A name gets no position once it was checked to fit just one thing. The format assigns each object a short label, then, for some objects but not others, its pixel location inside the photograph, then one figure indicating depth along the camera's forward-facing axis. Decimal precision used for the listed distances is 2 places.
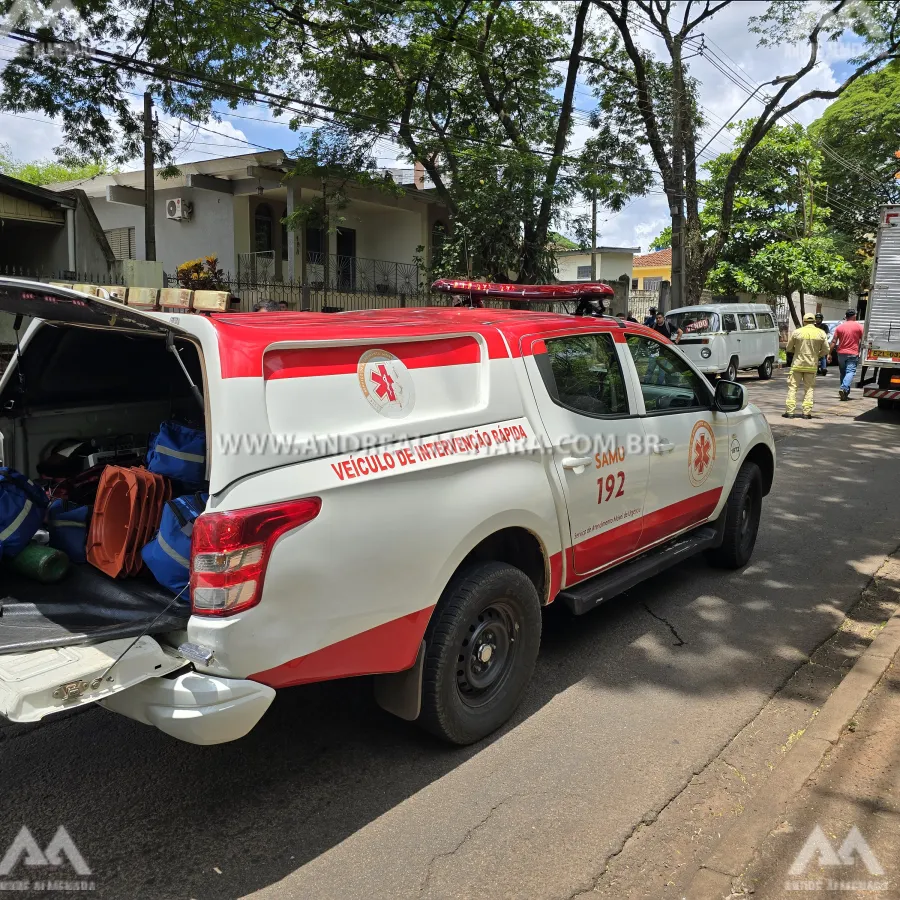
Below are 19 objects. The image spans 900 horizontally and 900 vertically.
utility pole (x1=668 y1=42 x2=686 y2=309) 19.12
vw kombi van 18.62
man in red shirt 15.58
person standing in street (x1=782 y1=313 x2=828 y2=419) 12.98
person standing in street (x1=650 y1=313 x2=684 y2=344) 18.67
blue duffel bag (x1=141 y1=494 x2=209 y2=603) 2.77
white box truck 13.21
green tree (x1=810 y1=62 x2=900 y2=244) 31.56
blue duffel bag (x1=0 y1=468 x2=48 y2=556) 3.10
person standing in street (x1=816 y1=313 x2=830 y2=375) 19.92
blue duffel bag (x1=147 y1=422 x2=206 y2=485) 3.18
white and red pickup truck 2.42
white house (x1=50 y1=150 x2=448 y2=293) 19.30
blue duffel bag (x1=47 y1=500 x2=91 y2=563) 3.24
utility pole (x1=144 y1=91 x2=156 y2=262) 15.01
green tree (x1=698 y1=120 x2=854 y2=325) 23.25
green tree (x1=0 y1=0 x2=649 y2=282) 13.16
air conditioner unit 20.78
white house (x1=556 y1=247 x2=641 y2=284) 39.28
